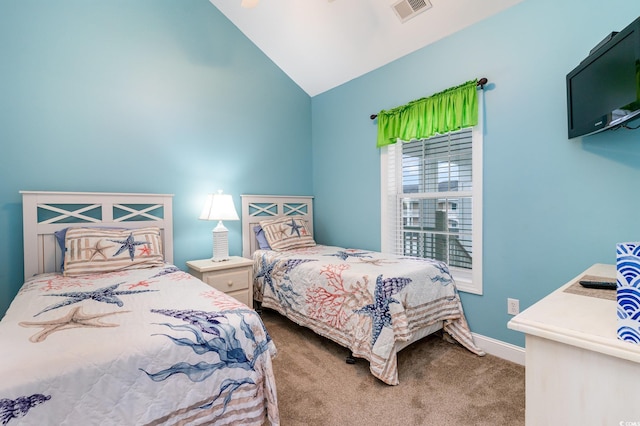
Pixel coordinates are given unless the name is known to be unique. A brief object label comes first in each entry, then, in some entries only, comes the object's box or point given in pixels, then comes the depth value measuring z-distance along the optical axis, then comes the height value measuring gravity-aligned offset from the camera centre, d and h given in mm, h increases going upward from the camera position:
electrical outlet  2139 -716
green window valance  2305 +811
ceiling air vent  2339 +1632
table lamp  2775 -35
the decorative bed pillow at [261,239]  3196 -299
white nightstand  2529 -553
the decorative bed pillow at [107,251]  2064 -272
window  2367 +74
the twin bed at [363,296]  1886 -642
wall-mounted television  1312 +614
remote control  1148 -310
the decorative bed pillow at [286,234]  3137 -246
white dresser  703 -417
